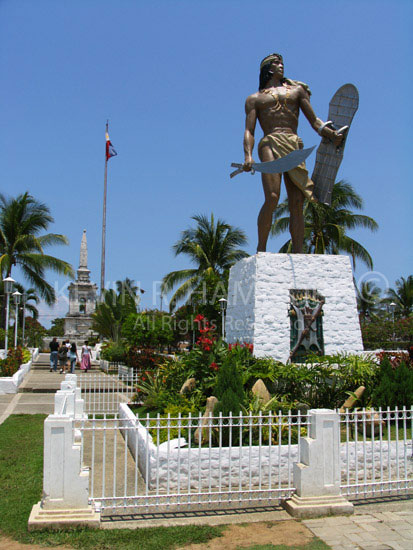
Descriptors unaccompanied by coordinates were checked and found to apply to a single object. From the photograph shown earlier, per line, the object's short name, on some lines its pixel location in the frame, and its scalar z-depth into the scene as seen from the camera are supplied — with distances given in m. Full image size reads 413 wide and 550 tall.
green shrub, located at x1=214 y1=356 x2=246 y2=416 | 6.53
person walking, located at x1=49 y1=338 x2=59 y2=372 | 23.10
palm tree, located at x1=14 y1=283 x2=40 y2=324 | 39.06
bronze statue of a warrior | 10.05
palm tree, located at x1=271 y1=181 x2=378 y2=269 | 21.17
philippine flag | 34.69
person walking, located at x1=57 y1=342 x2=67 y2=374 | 22.44
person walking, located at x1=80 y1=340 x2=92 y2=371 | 23.98
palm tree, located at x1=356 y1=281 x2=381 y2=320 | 43.39
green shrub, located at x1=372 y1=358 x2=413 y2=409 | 7.63
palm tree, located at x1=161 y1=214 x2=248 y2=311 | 26.11
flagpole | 33.50
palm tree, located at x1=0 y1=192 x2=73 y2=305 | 23.66
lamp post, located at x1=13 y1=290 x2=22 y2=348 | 20.32
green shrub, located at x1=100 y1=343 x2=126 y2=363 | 24.25
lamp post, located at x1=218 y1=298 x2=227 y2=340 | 17.86
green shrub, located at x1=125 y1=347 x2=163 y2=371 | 17.28
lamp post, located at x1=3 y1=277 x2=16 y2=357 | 18.17
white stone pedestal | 9.28
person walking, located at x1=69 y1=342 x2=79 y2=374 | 20.14
